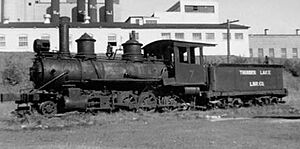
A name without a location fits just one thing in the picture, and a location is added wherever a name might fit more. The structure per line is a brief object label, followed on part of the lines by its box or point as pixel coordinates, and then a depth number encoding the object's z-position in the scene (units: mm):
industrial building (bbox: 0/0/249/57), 45062
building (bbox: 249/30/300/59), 66438
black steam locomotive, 16422
